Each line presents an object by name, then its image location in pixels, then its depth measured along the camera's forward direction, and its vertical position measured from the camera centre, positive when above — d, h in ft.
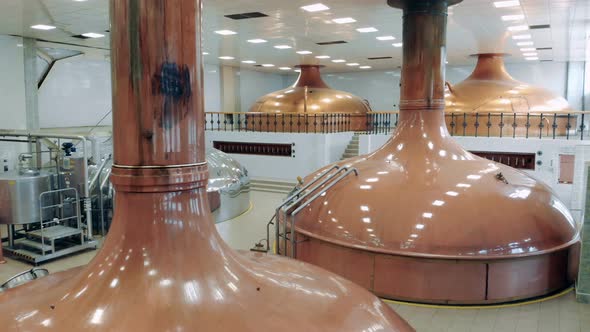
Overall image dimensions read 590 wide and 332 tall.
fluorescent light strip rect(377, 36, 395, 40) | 37.81 +6.28
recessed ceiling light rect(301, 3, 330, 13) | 26.16 +6.02
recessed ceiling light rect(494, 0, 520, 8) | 25.38 +6.04
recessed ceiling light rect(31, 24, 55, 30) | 33.01 +6.24
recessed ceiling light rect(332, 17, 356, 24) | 29.96 +6.11
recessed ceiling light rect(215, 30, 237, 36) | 34.99 +6.22
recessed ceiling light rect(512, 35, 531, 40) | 36.80 +6.20
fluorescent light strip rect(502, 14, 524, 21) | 29.01 +6.07
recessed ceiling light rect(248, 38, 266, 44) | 39.38 +6.29
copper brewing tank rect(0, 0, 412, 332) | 7.20 -1.86
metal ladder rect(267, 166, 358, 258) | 20.02 -3.18
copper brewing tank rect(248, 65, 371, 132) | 50.42 +1.35
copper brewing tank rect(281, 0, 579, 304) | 17.92 -3.80
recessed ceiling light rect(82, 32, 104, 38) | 36.37 +6.29
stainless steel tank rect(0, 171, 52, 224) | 23.80 -3.81
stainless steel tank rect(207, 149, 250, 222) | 32.35 -4.65
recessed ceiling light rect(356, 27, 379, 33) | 33.81 +6.20
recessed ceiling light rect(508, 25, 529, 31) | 32.42 +6.12
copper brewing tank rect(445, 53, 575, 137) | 38.32 +1.00
